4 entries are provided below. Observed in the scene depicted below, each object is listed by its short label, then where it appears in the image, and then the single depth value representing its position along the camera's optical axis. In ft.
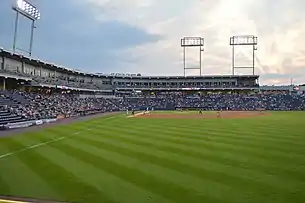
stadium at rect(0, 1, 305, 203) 31.96
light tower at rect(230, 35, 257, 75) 306.14
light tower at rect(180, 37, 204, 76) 318.45
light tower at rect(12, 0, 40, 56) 173.58
